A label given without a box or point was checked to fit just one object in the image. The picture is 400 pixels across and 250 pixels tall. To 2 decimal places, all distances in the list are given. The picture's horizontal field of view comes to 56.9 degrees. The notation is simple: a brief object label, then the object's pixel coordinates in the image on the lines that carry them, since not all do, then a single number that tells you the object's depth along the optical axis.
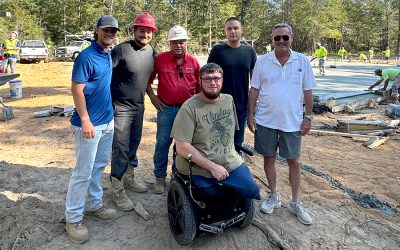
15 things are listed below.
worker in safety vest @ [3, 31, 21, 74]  14.99
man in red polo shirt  3.91
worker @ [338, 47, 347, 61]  37.88
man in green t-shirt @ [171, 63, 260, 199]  3.20
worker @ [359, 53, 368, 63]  37.04
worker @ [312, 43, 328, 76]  19.29
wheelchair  3.19
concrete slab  12.83
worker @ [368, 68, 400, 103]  11.51
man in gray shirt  3.69
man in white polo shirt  3.65
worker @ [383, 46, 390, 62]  36.78
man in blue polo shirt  3.05
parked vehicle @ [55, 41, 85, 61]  26.77
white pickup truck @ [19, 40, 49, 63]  24.19
